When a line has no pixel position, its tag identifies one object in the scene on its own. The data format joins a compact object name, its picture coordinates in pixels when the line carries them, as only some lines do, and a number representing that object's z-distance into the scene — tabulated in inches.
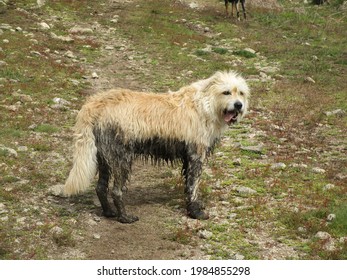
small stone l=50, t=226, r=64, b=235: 316.5
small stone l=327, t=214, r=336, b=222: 346.0
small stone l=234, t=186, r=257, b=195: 395.9
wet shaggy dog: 338.6
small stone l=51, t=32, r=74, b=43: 873.7
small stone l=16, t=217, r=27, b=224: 325.4
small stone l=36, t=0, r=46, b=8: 1093.9
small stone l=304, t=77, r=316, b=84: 719.3
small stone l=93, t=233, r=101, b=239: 325.1
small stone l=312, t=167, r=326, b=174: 433.8
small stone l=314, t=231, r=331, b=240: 323.7
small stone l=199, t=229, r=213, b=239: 331.0
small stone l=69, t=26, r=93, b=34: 963.3
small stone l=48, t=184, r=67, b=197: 374.0
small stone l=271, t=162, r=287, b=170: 441.7
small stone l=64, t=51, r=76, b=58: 793.6
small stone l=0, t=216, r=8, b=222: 324.5
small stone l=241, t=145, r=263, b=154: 482.6
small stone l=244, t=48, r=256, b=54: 886.4
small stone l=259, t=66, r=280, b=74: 778.2
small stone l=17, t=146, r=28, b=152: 437.9
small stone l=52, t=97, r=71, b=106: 575.6
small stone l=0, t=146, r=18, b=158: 421.3
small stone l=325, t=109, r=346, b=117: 586.7
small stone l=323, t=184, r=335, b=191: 396.5
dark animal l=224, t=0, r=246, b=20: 1156.5
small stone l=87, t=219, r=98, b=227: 342.4
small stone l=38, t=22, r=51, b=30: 924.0
